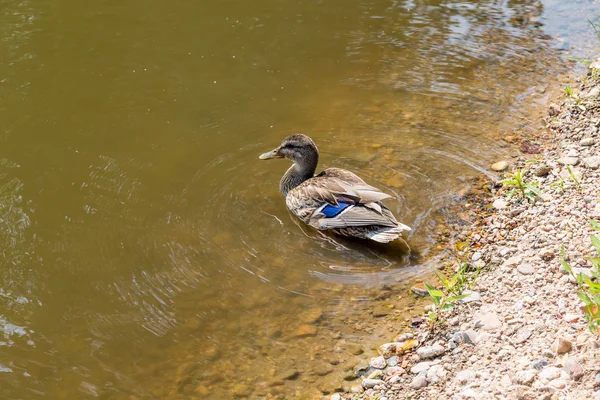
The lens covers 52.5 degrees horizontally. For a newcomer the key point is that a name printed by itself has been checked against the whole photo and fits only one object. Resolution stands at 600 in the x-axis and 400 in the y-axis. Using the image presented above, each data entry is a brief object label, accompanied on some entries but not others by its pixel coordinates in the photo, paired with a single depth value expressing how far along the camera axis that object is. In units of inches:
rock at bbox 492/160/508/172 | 273.7
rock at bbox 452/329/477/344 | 171.5
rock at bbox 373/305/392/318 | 204.5
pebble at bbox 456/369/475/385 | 157.2
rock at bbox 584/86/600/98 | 300.8
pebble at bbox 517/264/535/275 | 188.4
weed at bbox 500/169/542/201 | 234.1
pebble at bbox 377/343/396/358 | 185.9
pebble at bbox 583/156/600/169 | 233.7
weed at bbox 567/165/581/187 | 225.6
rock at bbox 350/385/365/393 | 174.8
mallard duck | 236.4
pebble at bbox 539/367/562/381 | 143.4
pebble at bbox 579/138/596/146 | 257.2
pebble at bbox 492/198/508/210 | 244.4
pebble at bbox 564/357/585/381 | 139.9
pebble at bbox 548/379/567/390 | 139.9
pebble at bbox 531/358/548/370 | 148.6
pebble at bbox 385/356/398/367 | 180.4
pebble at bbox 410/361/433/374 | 170.9
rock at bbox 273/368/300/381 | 184.9
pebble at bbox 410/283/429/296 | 209.8
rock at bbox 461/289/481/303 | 187.7
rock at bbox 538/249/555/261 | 189.5
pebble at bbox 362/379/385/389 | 173.6
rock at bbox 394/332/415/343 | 189.5
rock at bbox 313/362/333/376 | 185.2
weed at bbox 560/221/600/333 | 145.2
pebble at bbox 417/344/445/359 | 174.9
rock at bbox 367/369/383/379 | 177.2
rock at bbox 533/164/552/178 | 251.0
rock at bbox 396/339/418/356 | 183.9
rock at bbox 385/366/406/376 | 174.7
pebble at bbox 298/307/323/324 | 204.7
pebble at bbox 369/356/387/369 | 181.0
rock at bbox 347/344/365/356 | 190.2
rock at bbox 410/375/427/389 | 165.0
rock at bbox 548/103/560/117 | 313.3
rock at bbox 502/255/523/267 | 196.3
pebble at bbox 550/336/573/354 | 148.6
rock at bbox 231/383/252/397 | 181.3
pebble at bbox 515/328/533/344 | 161.0
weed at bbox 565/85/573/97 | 315.2
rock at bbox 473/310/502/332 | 171.6
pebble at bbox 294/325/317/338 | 199.9
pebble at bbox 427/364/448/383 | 164.6
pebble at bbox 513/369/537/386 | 145.6
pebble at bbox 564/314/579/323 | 157.3
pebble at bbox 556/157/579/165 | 246.9
